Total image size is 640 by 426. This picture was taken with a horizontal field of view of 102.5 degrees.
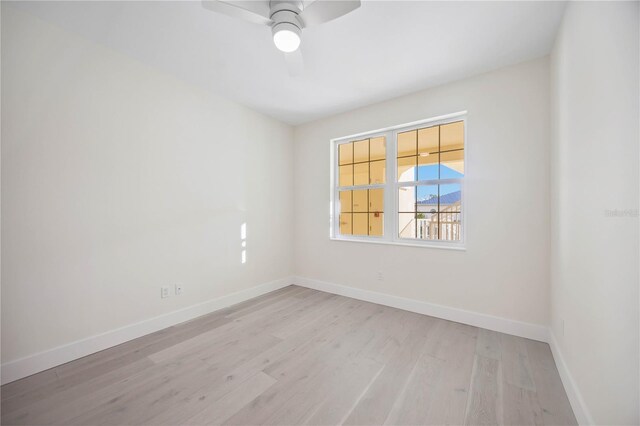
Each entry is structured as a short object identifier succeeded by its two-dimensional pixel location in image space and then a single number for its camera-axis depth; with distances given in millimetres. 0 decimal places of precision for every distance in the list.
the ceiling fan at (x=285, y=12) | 1522
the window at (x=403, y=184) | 2961
